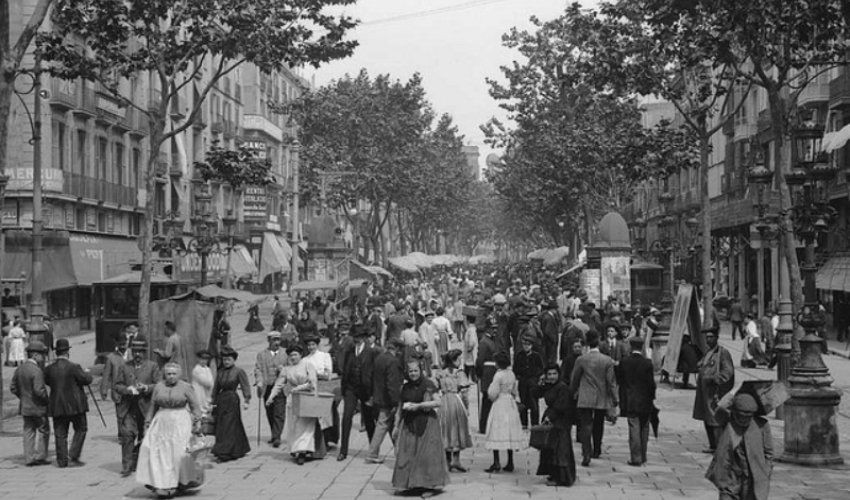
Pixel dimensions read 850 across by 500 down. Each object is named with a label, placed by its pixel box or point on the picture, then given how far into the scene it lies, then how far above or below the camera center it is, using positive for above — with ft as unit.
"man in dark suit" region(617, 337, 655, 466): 41.83 -4.99
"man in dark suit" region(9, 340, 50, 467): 43.01 -4.93
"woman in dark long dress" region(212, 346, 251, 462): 44.47 -5.70
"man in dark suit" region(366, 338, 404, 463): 43.52 -4.86
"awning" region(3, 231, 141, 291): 112.47 +2.14
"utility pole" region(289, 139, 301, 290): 147.76 +11.98
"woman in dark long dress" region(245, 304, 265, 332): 128.36 -5.55
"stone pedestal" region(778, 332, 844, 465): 41.47 -5.90
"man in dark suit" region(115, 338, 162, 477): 42.19 -4.96
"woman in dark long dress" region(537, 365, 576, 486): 38.29 -6.05
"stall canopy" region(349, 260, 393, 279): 134.28 +0.42
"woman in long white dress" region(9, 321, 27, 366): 86.28 -5.36
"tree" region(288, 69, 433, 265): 177.27 +23.13
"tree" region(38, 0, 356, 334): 71.05 +16.09
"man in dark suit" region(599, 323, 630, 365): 54.44 -3.89
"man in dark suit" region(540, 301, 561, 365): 66.28 -3.89
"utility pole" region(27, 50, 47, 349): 73.61 +2.63
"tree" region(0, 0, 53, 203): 54.34 +11.48
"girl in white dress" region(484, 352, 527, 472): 40.27 -5.34
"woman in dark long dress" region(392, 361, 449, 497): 36.81 -5.88
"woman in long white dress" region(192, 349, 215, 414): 45.14 -4.32
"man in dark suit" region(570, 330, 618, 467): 42.01 -4.56
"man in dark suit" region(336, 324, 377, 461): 44.96 -4.70
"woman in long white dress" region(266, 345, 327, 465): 44.04 -6.02
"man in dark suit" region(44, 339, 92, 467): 42.57 -4.79
